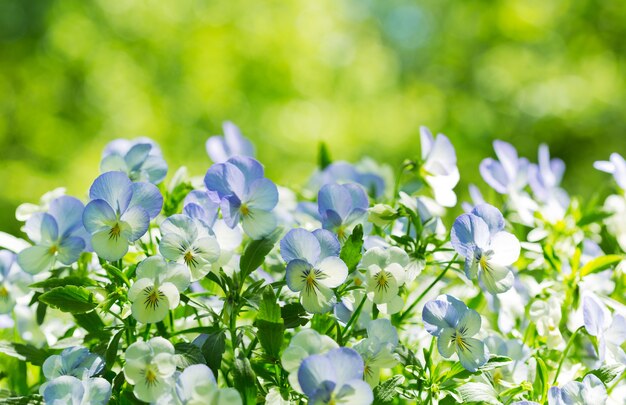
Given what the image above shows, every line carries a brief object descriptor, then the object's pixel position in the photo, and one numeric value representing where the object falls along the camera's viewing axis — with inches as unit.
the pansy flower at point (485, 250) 36.3
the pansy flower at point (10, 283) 38.7
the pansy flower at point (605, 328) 37.1
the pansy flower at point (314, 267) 35.8
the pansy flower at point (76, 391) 35.0
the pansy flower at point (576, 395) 35.8
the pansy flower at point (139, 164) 38.7
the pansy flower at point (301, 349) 34.6
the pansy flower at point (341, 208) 37.6
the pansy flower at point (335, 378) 34.1
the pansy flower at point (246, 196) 37.1
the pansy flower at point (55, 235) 37.5
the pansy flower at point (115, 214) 36.1
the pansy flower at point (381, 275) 36.2
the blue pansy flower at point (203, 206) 36.6
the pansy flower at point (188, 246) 35.8
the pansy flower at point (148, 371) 35.0
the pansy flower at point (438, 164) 39.7
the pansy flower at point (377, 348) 35.7
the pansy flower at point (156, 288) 35.3
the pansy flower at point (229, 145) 41.2
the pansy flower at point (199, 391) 34.2
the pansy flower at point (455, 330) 36.1
